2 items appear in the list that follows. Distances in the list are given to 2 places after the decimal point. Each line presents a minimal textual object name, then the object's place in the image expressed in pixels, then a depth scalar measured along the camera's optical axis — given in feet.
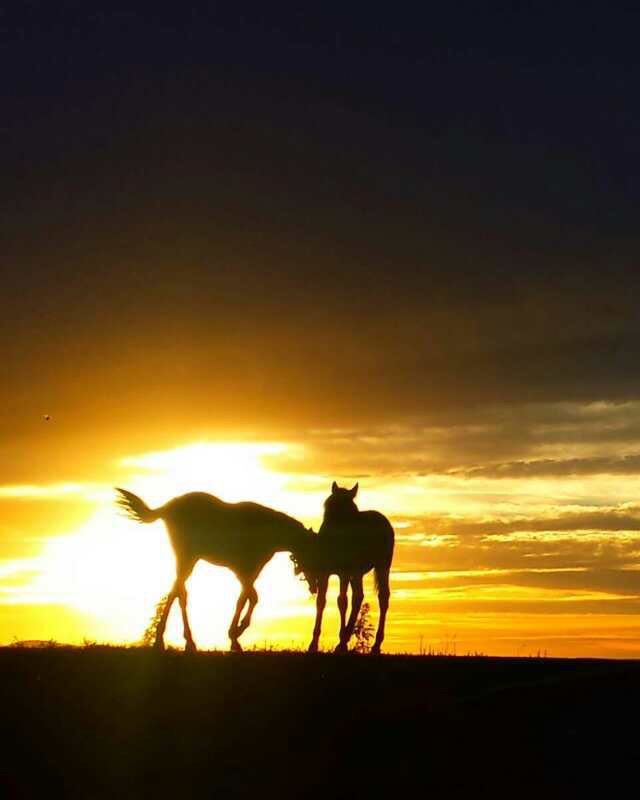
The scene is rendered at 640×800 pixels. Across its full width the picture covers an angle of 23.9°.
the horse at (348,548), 96.89
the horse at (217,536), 90.63
